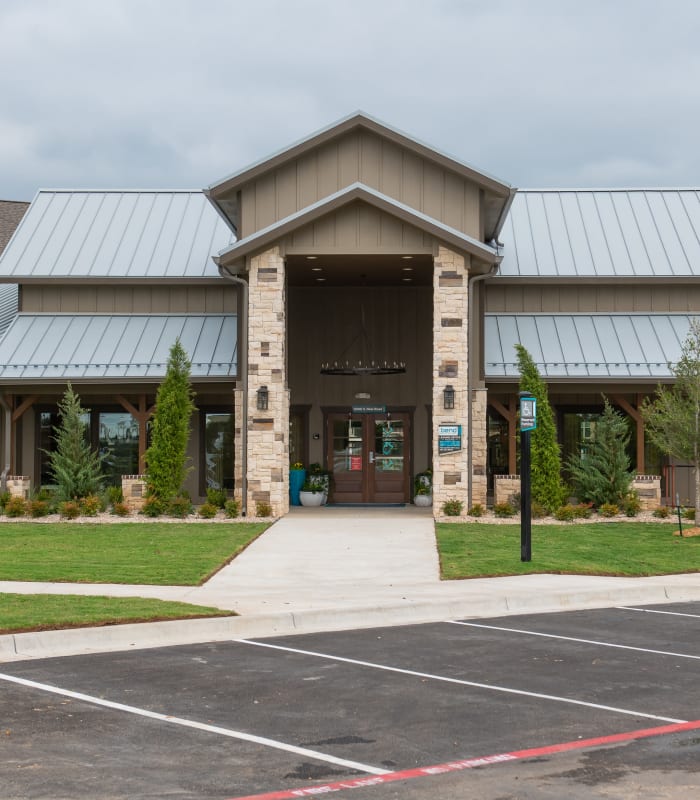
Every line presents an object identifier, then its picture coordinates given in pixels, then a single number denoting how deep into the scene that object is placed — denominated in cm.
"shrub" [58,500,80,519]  2481
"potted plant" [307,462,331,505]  2941
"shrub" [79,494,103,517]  2516
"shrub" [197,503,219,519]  2495
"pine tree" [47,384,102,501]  2620
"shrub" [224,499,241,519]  2520
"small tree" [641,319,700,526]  2320
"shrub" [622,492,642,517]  2547
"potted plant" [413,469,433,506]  2919
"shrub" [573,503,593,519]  2500
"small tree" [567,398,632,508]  2611
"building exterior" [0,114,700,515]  2534
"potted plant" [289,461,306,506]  2950
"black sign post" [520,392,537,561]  1717
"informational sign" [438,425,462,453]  2503
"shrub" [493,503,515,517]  2506
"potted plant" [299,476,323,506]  2914
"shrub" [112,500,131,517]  2514
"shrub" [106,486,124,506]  2619
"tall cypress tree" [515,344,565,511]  2503
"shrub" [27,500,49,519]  2522
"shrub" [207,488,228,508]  2631
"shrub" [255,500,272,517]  2505
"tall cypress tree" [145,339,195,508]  2547
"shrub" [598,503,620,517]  2534
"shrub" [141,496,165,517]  2525
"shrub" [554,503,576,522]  2441
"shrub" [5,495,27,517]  2530
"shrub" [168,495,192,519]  2519
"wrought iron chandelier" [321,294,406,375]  2949
